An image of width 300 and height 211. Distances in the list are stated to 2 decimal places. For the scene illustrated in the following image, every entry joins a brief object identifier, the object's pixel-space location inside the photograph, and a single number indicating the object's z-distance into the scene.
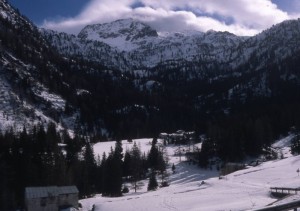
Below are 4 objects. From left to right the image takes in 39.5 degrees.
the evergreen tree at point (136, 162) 97.06
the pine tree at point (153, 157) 107.38
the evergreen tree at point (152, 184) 80.12
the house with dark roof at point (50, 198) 62.56
